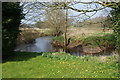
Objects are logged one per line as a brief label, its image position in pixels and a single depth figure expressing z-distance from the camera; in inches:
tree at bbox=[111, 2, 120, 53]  193.2
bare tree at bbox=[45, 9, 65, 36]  836.9
